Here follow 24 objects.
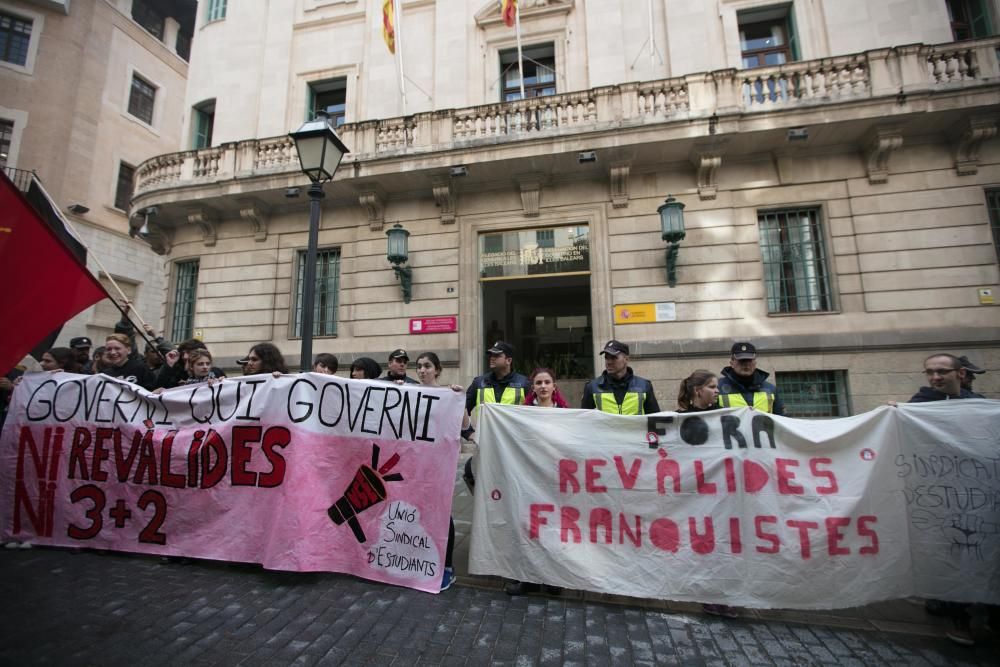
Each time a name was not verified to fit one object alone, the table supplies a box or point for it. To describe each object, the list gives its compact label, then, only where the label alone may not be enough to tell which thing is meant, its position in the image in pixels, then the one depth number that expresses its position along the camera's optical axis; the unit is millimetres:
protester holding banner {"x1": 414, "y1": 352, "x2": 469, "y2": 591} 4879
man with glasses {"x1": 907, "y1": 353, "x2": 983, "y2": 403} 3521
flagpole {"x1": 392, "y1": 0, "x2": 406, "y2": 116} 11922
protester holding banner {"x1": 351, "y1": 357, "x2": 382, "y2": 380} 5594
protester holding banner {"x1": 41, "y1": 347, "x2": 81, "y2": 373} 5422
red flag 3330
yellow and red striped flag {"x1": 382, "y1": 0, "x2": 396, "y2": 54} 11703
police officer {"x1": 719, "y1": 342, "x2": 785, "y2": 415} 4176
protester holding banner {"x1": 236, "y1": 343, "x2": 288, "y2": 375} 4633
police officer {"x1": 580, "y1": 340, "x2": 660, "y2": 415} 4309
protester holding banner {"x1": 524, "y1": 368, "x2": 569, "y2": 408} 4266
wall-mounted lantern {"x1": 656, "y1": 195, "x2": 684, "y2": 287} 9023
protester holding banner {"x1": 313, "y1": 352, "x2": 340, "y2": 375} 5648
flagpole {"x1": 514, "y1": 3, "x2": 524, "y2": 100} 10757
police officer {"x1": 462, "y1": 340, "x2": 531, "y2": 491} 4484
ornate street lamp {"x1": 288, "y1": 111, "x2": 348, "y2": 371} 5848
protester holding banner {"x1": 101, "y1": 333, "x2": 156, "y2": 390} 5195
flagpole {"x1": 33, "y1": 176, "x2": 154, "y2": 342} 4221
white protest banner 3082
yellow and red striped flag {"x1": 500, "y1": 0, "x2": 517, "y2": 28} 10758
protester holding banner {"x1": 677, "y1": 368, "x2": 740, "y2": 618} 3867
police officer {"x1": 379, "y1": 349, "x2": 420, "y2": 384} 5270
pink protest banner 3701
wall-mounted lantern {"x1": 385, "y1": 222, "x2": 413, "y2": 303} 10297
